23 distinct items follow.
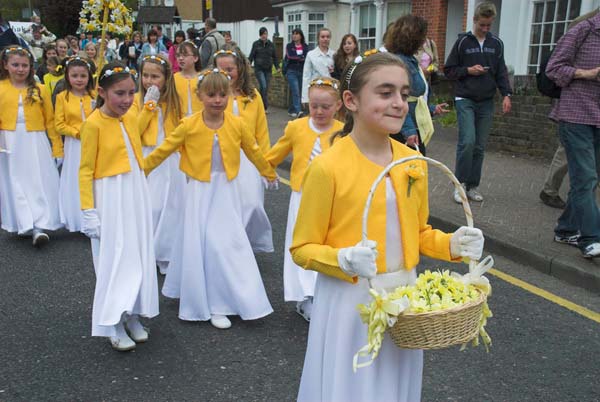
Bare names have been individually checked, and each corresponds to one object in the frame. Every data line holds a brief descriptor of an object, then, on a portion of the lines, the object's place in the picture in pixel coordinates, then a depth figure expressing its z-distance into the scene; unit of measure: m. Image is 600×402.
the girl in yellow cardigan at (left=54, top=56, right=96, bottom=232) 6.97
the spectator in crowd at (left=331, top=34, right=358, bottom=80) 11.50
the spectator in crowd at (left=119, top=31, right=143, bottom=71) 21.41
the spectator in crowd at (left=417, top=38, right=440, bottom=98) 10.27
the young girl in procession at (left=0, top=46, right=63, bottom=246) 6.88
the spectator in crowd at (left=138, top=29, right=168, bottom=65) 19.47
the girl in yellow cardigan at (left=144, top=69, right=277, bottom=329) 4.78
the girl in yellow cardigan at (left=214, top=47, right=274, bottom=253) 5.95
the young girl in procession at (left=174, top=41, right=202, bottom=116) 6.82
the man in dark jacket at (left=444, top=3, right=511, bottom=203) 7.58
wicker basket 2.27
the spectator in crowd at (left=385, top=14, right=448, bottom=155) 5.91
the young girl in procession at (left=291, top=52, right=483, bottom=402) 2.51
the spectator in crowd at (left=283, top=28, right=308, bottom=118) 16.47
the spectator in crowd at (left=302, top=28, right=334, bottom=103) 13.30
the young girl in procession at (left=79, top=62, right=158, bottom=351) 4.21
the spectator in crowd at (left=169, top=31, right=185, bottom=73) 15.22
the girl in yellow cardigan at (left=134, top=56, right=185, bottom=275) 5.86
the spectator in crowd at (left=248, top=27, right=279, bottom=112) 17.45
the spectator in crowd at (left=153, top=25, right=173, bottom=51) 20.42
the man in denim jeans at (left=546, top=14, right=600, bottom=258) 5.54
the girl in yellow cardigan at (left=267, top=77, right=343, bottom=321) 4.79
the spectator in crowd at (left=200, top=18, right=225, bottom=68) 9.73
